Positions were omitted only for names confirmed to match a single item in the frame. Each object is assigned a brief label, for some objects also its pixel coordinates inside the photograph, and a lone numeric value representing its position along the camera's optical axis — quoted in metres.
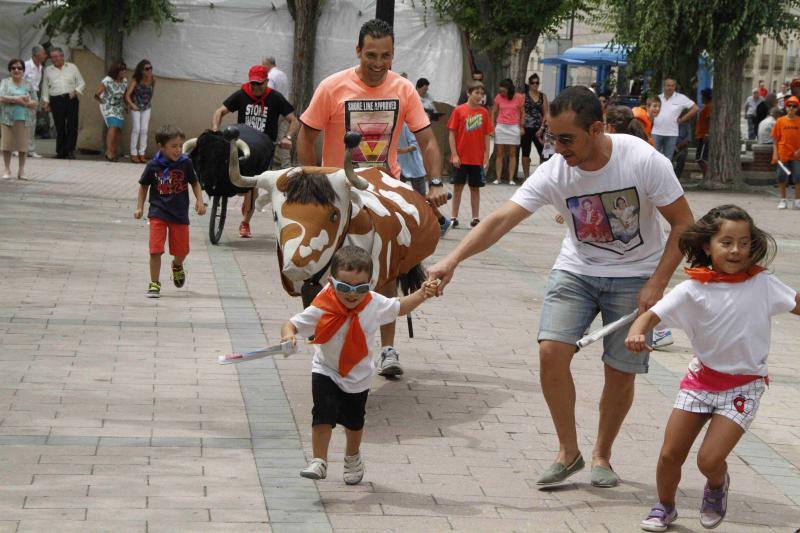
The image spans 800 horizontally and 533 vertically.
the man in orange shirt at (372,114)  7.68
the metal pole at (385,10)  12.84
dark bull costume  12.77
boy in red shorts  10.50
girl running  5.14
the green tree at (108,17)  22.42
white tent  22.78
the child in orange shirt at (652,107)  20.91
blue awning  37.47
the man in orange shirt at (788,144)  19.86
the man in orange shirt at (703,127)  25.44
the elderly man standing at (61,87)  22.22
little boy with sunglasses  5.56
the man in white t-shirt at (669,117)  22.12
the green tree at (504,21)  23.23
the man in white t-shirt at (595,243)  5.59
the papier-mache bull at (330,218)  6.59
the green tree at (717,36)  22.33
